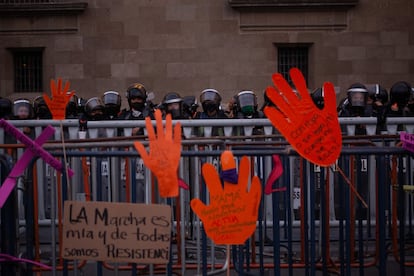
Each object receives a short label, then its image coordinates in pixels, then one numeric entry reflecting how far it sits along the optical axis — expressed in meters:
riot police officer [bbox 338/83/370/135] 9.03
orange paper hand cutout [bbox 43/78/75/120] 4.88
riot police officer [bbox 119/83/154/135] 9.25
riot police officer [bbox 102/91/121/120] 9.59
